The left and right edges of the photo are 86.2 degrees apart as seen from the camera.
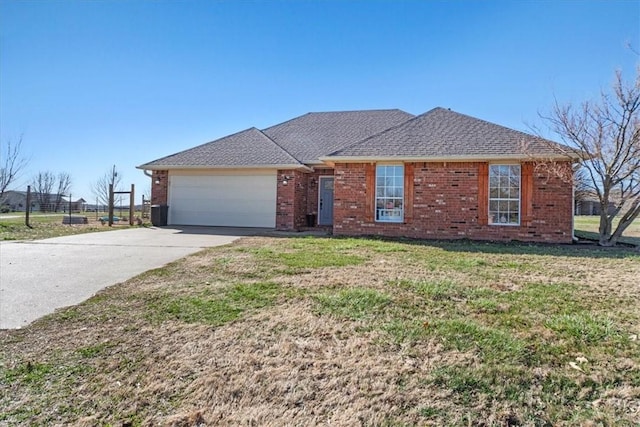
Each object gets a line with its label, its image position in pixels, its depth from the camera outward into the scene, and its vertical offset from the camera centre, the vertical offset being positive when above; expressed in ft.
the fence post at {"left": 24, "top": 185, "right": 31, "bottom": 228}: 50.37 +0.83
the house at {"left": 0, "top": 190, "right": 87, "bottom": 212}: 131.54 +1.77
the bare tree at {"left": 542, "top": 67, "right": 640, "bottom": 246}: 30.58 +6.01
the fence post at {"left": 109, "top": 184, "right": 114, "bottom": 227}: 53.57 +0.51
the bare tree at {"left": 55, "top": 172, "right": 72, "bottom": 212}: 170.40 +12.11
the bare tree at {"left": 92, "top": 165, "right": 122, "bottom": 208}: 121.08 +9.72
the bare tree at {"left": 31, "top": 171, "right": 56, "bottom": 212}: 156.72 +10.12
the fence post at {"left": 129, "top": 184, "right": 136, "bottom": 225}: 51.96 +1.03
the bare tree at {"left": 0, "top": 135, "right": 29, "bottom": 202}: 59.31 +5.59
